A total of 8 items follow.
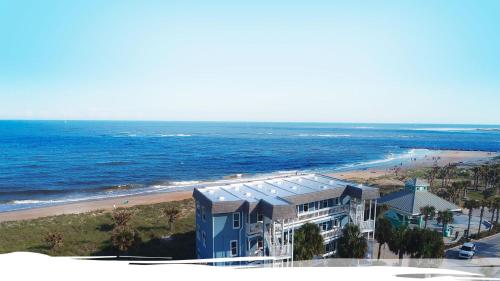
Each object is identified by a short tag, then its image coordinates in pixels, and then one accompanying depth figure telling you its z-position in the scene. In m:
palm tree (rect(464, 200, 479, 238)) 30.20
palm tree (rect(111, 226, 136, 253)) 25.02
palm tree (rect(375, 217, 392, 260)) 22.96
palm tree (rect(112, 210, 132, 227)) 30.53
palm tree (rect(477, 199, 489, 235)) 29.72
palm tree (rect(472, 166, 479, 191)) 55.61
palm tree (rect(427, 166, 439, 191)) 58.92
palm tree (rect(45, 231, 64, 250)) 26.33
